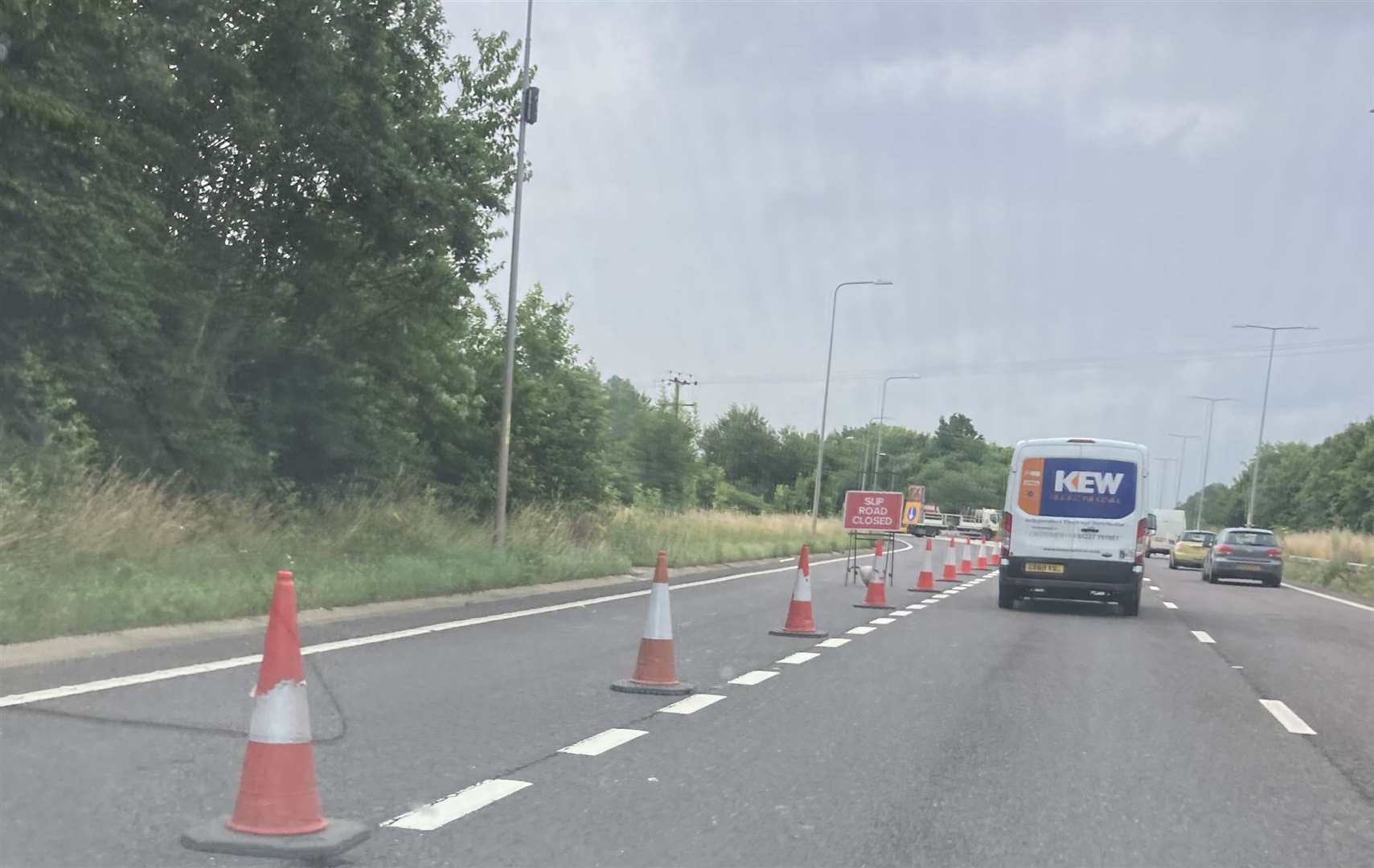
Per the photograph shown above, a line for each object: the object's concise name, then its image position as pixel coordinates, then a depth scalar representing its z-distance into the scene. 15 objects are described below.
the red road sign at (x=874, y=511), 27.55
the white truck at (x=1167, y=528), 77.50
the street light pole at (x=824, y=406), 48.59
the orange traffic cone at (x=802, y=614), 15.20
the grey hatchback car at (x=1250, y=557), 37.03
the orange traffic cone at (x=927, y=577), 25.62
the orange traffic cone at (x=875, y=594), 20.12
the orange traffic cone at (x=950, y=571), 31.39
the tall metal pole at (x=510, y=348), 22.66
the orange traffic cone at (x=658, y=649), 10.51
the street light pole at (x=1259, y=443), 57.61
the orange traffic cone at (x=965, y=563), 35.88
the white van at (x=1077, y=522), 21.22
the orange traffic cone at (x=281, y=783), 5.54
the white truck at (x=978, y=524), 89.11
